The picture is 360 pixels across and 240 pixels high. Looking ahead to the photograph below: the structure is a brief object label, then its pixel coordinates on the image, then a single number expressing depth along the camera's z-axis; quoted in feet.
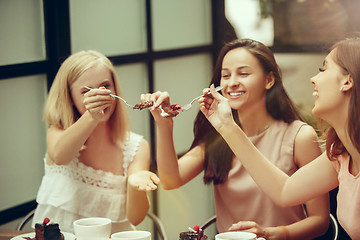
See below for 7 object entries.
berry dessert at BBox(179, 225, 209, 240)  6.44
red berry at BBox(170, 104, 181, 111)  7.17
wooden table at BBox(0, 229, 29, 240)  7.19
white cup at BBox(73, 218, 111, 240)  6.65
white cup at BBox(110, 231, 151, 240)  6.51
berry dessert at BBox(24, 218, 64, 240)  6.78
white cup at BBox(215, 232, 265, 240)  6.39
